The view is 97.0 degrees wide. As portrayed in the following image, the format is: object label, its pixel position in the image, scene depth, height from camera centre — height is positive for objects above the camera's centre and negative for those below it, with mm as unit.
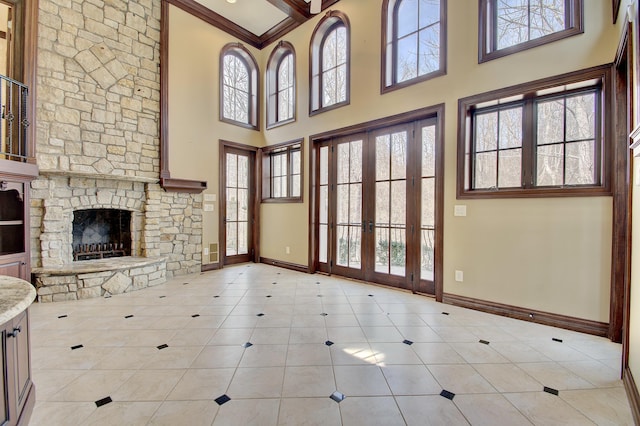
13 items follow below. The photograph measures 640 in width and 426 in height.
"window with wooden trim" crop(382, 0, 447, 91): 3867 +2478
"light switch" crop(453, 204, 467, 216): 3568 +34
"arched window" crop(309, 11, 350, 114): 4918 +2707
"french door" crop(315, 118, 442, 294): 4027 +102
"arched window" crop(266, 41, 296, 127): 5789 +2693
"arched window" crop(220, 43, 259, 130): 5781 +2657
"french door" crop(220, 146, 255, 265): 5844 +117
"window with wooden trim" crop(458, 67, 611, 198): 2854 +835
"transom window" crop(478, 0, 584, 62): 2914 +2122
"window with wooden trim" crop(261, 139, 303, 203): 5715 +824
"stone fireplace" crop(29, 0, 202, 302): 3883 +795
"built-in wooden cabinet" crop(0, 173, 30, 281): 3512 -213
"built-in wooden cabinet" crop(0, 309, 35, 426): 1312 -840
